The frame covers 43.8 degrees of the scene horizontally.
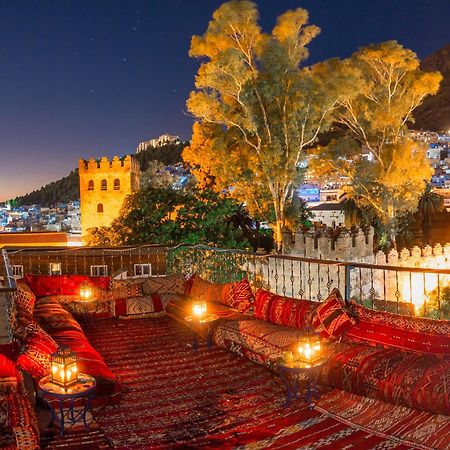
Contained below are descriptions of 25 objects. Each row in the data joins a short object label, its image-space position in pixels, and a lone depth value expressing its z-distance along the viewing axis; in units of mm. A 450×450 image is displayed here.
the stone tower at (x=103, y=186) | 43688
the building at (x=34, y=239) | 26766
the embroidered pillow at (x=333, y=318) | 5020
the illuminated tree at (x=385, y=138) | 20281
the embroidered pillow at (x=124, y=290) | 7357
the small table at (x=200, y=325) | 5793
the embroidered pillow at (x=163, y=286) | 7542
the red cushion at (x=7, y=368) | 3875
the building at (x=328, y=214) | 39406
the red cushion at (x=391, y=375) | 3814
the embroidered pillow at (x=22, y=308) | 4754
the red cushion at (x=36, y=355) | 4121
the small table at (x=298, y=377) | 4145
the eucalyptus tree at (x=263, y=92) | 17484
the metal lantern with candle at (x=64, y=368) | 3781
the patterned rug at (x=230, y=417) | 3611
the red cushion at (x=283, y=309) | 5449
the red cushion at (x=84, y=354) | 4359
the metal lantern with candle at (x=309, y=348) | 4238
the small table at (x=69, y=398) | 3680
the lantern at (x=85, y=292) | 7180
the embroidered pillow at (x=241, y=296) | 6441
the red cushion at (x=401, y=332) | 4375
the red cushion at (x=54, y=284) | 7237
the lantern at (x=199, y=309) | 5920
